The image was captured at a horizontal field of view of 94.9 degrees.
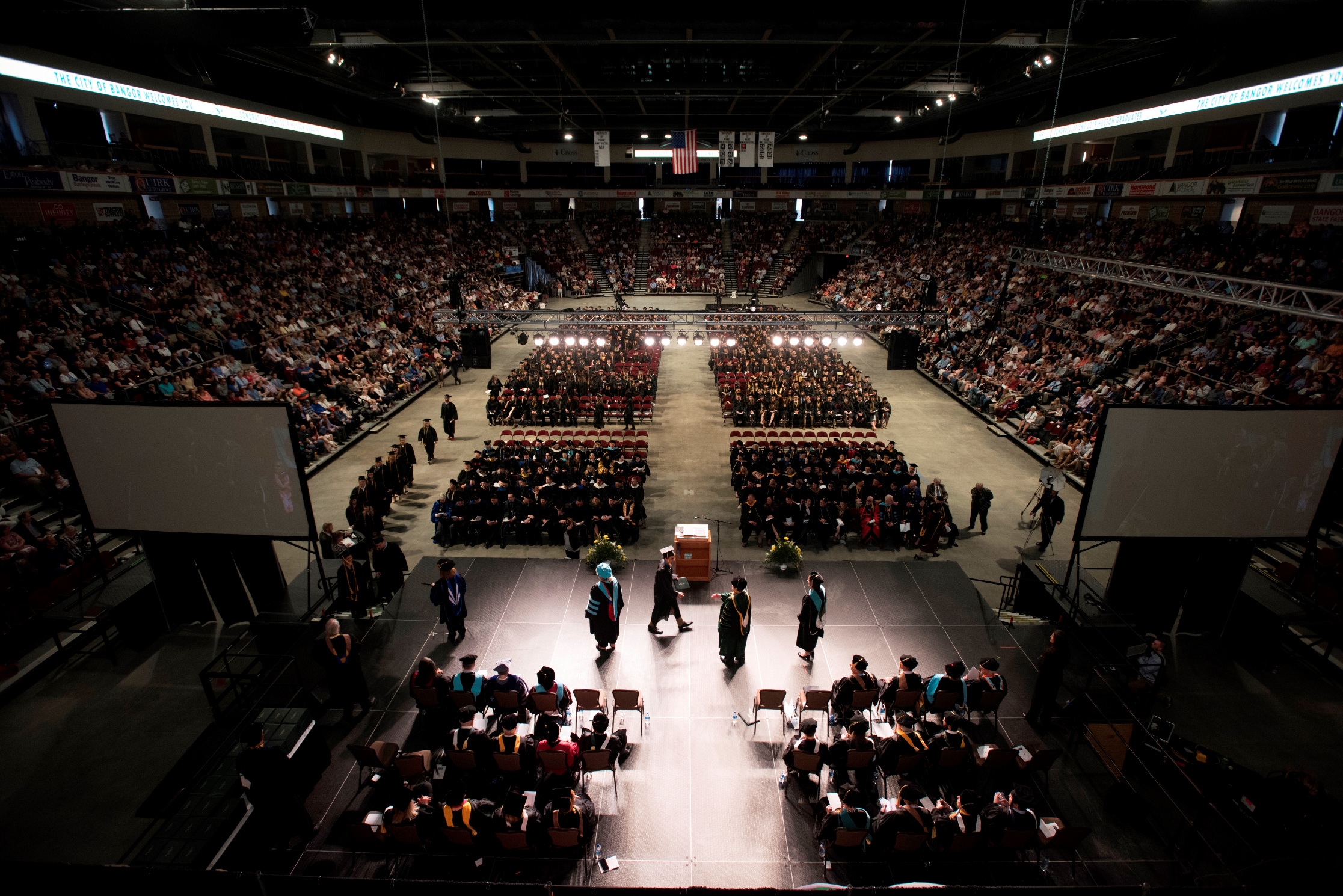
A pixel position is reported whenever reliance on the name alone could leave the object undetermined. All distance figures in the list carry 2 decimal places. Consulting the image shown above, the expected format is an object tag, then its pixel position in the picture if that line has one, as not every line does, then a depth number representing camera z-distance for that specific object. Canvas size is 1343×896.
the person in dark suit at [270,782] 5.77
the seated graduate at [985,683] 7.28
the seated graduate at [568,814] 5.89
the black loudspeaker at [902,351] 22.64
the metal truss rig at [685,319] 21.52
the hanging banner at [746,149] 22.22
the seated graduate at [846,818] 5.86
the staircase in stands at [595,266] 45.31
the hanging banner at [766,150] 22.72
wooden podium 10.89
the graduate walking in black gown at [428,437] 16.80
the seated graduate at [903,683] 7.46
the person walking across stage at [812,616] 8.38
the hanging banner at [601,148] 23.19
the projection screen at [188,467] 8.26
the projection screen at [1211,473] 8.10
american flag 23.19
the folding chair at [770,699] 7.29
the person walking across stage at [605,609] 8.73
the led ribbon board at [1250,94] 12.50
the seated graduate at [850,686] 7.47
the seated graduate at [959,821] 5.82
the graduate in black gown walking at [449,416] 18.28
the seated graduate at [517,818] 5.84
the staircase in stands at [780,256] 45.31
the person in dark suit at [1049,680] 7.35
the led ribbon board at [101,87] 12.45
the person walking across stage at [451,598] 8.89
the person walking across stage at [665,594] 9.09
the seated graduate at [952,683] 7.41
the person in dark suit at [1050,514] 12.51
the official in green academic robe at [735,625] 8.38
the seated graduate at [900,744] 6.71
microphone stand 11.65
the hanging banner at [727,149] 23.08
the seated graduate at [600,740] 6.70
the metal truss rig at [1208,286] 13.38
